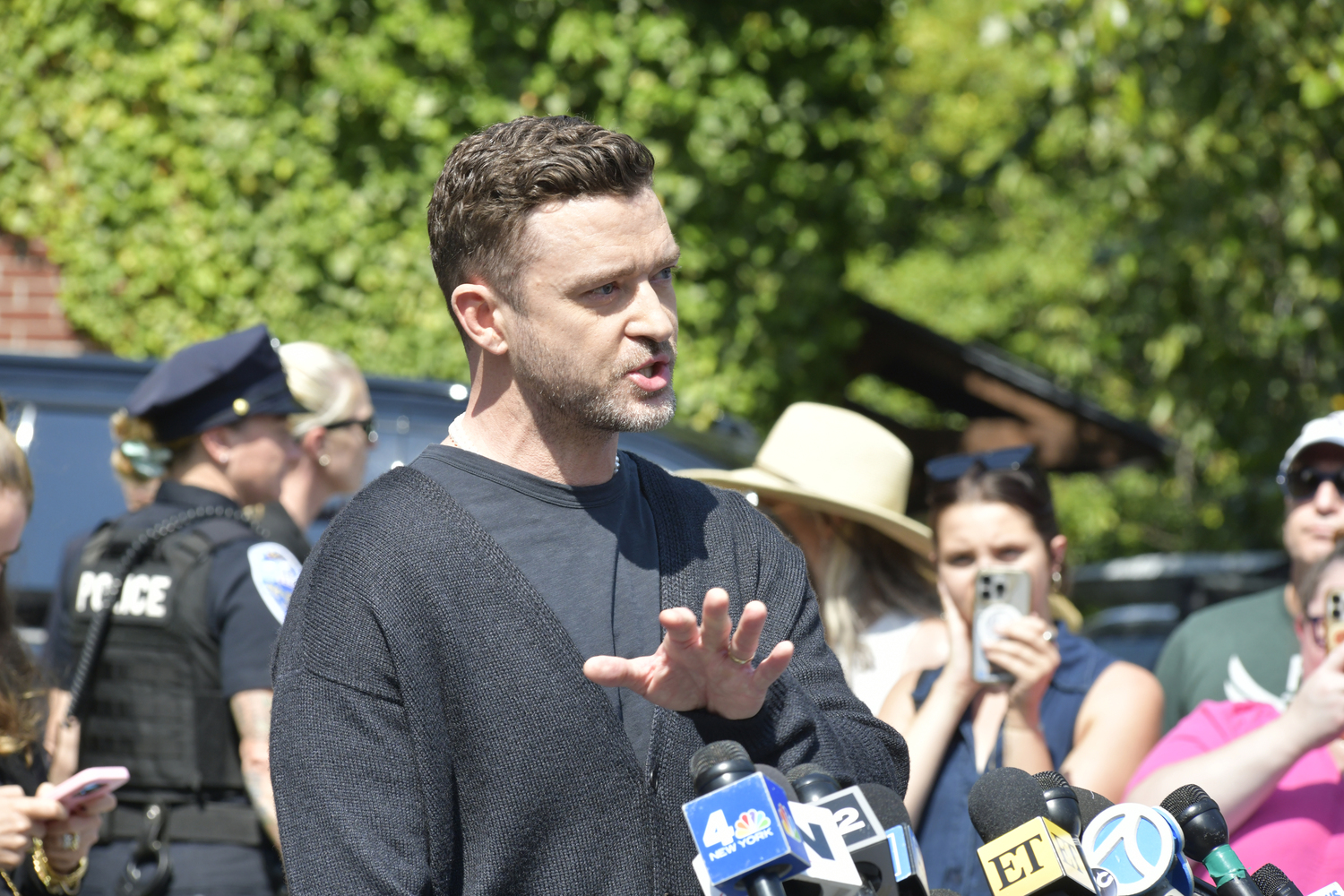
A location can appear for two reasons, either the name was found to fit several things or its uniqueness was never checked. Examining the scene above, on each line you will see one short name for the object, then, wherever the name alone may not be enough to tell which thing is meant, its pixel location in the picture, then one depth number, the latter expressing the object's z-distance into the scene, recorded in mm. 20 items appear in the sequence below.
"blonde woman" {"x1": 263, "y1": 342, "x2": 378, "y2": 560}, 6830
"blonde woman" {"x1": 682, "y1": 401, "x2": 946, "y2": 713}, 6547
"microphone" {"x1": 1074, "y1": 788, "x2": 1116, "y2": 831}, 5529
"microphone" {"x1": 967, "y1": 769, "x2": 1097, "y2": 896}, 5181
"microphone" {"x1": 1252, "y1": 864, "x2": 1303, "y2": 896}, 5558
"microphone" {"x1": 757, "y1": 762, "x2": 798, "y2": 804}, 4946
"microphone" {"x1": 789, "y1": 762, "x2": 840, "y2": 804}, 5260
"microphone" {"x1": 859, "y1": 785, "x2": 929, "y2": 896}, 5390
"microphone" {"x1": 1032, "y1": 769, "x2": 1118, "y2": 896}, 5432
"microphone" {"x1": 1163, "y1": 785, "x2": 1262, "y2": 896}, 5521
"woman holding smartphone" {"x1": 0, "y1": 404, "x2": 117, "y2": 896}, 5992
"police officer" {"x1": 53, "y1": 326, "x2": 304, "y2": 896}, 6215
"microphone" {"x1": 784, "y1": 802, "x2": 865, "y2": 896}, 4777
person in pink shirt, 6004
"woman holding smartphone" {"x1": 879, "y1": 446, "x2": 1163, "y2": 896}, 6204
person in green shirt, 6541
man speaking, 5486
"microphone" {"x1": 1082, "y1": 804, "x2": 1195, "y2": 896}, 5425
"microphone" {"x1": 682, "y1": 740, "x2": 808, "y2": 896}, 4553
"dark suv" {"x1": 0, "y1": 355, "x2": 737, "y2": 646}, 7292
